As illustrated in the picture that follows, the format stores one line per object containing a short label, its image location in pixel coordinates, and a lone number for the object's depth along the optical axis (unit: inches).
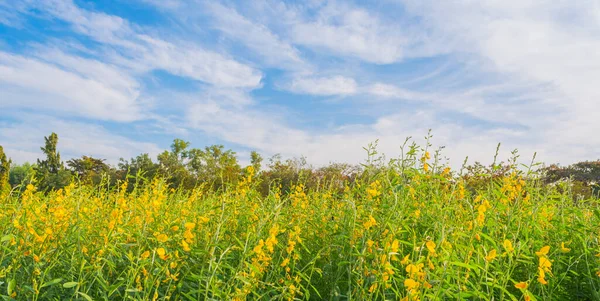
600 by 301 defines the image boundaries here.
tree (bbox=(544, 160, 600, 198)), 795.4
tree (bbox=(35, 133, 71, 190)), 1020.9
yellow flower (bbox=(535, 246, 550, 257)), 87.9
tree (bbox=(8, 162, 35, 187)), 1409.2
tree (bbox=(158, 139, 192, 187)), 748.5
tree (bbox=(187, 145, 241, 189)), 807.1
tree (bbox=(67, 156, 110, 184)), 951.6
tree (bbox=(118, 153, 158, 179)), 799.6
